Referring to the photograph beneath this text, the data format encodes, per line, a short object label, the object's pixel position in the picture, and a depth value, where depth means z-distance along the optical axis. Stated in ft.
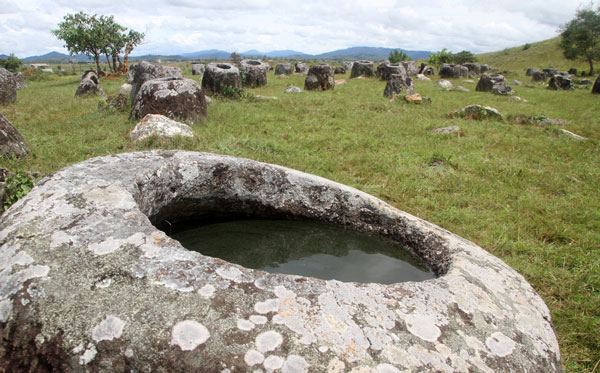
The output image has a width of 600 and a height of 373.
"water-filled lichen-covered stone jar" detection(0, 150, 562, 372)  4.93
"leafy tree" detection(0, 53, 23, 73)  105.29
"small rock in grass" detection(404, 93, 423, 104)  43.83
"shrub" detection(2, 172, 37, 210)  11.93
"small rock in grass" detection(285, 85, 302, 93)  53.41
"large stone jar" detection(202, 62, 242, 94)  43.35
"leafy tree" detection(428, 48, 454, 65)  128.57
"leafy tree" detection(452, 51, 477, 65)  146.41
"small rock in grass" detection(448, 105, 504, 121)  35.86
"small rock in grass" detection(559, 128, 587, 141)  29.32
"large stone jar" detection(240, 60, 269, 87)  58.23
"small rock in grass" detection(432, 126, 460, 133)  30.08
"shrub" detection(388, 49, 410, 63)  127.24
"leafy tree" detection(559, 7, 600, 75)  116.88
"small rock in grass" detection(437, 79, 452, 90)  65.38
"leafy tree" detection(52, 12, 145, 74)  85.71
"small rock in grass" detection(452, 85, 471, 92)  62.09
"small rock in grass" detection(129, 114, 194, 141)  22.89
